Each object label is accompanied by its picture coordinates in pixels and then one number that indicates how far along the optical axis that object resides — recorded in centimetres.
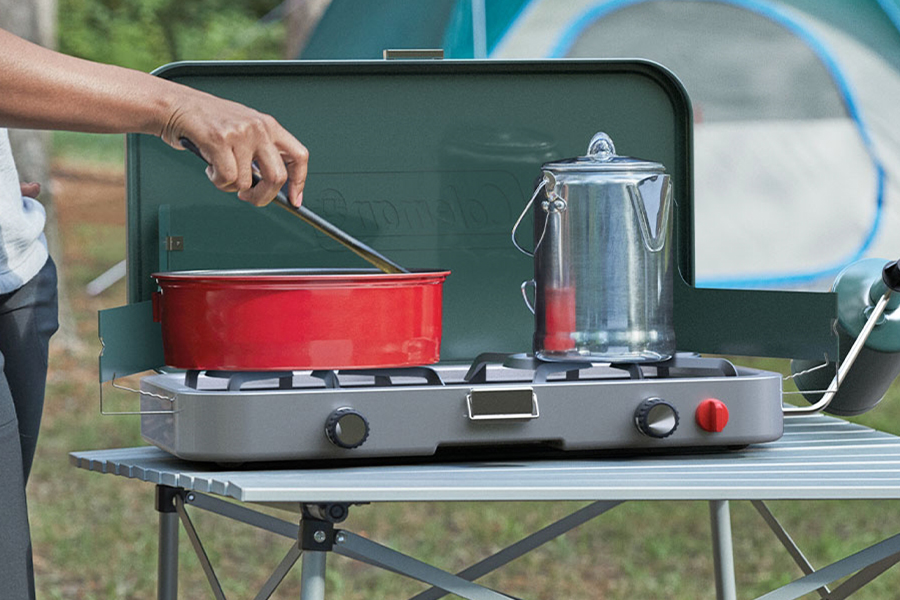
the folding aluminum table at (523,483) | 356
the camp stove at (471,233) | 373
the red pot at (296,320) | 371
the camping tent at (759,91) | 744
